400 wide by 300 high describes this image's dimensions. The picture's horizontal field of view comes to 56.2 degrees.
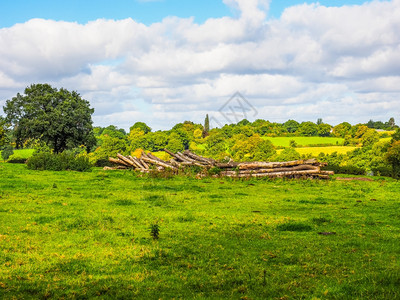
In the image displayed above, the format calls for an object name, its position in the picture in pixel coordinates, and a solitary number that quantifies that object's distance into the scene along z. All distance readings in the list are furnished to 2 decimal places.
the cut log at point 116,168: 33.00
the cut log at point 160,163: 28.92
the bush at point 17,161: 45.78
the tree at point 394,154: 51.25
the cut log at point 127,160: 31.69
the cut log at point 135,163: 30.75
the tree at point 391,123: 182.91
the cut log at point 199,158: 28.61
